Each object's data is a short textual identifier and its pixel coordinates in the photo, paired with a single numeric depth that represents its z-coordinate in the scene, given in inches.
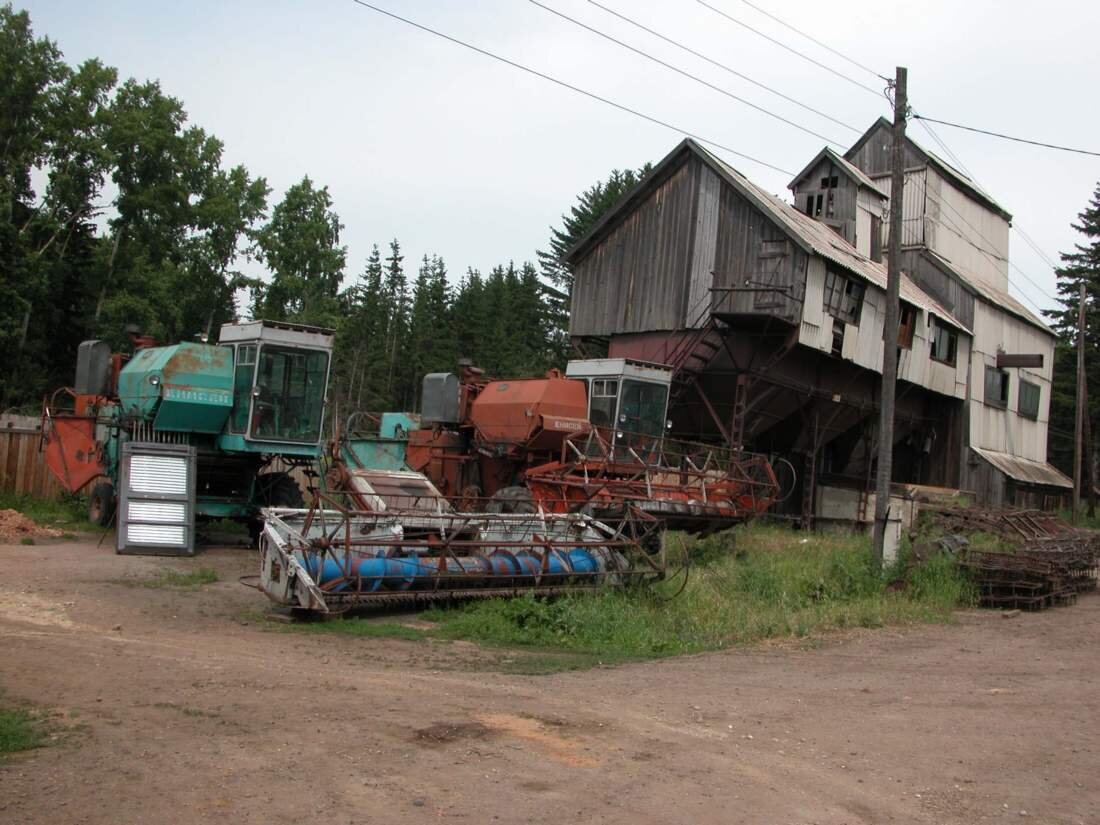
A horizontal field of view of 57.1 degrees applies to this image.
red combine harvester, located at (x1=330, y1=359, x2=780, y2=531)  716.0
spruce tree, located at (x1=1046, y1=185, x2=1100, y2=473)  1993.1
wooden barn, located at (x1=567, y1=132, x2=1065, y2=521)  1104.2
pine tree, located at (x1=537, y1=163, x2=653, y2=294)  2741.1
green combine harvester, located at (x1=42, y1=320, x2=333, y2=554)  757.3
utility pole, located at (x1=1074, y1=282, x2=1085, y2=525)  1538.4
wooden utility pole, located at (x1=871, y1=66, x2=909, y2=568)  739.4
